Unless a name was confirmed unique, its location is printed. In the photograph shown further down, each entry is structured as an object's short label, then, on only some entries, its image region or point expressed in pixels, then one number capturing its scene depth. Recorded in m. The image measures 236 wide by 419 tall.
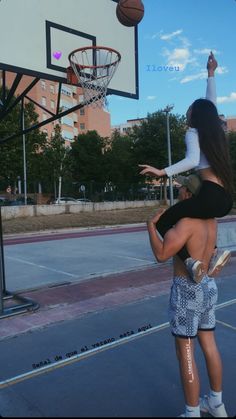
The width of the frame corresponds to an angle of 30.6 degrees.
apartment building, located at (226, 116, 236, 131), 104.44
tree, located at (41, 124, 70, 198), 36.34
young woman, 2.67
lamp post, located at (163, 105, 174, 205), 28.94
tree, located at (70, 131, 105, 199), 49.97
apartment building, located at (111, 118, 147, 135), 118.45
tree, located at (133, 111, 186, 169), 39.31
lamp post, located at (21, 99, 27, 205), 30.70
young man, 2.64
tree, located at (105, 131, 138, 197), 43.65
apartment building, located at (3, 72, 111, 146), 58.60
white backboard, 5.95
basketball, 5.78
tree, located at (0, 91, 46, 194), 30.87
